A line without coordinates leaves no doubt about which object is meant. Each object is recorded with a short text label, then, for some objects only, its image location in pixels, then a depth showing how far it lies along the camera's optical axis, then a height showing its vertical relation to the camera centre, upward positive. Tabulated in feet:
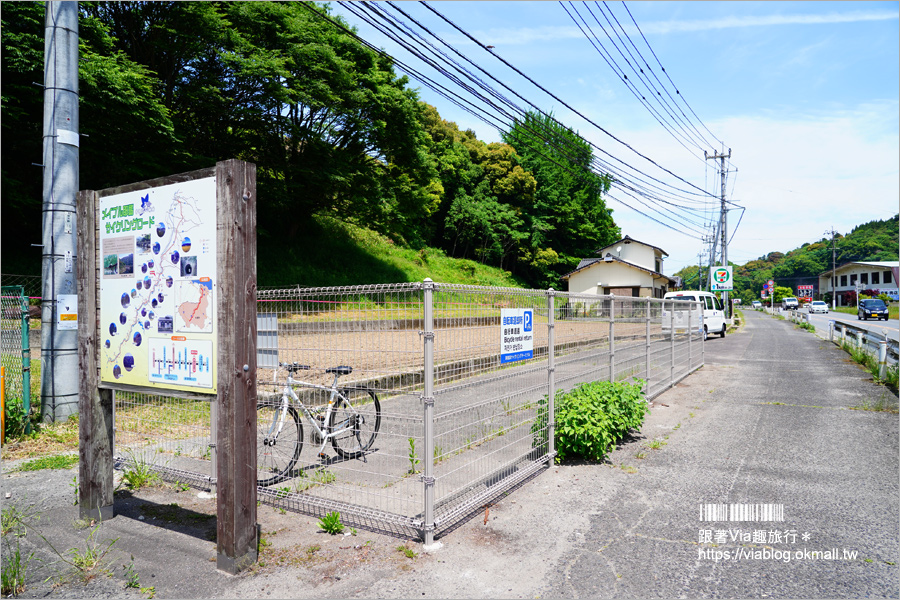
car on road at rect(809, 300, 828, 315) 179.32 -4.33
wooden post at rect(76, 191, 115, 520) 13.61 -2.75
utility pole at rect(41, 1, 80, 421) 20.99 +4.21
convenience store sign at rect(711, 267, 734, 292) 99.04 +3.52
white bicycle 15.87 -3.96
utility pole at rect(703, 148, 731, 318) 104.37 +14.43
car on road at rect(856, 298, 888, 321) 130.62 -3.80
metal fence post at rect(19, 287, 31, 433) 20.89 -2.92
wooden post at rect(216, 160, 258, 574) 10.99 -1.33
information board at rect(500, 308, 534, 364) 15.76 -1.13
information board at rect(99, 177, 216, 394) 11.61 +0.41
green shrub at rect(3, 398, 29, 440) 20.30 -4.73
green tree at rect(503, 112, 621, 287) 151.84 +26.65
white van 82.79 -2.14
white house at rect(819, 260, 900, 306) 214.07 +8.51
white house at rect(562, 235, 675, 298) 138.31 +6.86
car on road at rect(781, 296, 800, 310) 213.38 -3.31
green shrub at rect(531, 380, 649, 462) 18.47 -4.63
